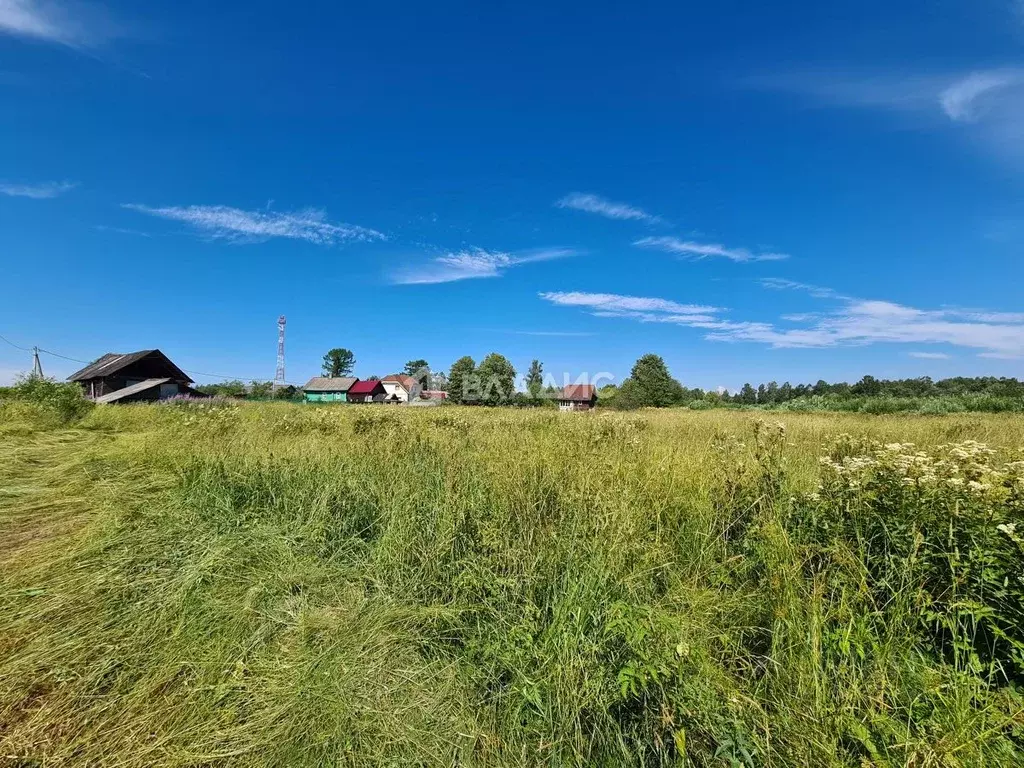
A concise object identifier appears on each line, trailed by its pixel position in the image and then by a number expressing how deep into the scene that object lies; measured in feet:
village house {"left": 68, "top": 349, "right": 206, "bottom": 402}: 77.00
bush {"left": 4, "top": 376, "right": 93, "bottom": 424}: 38.45
